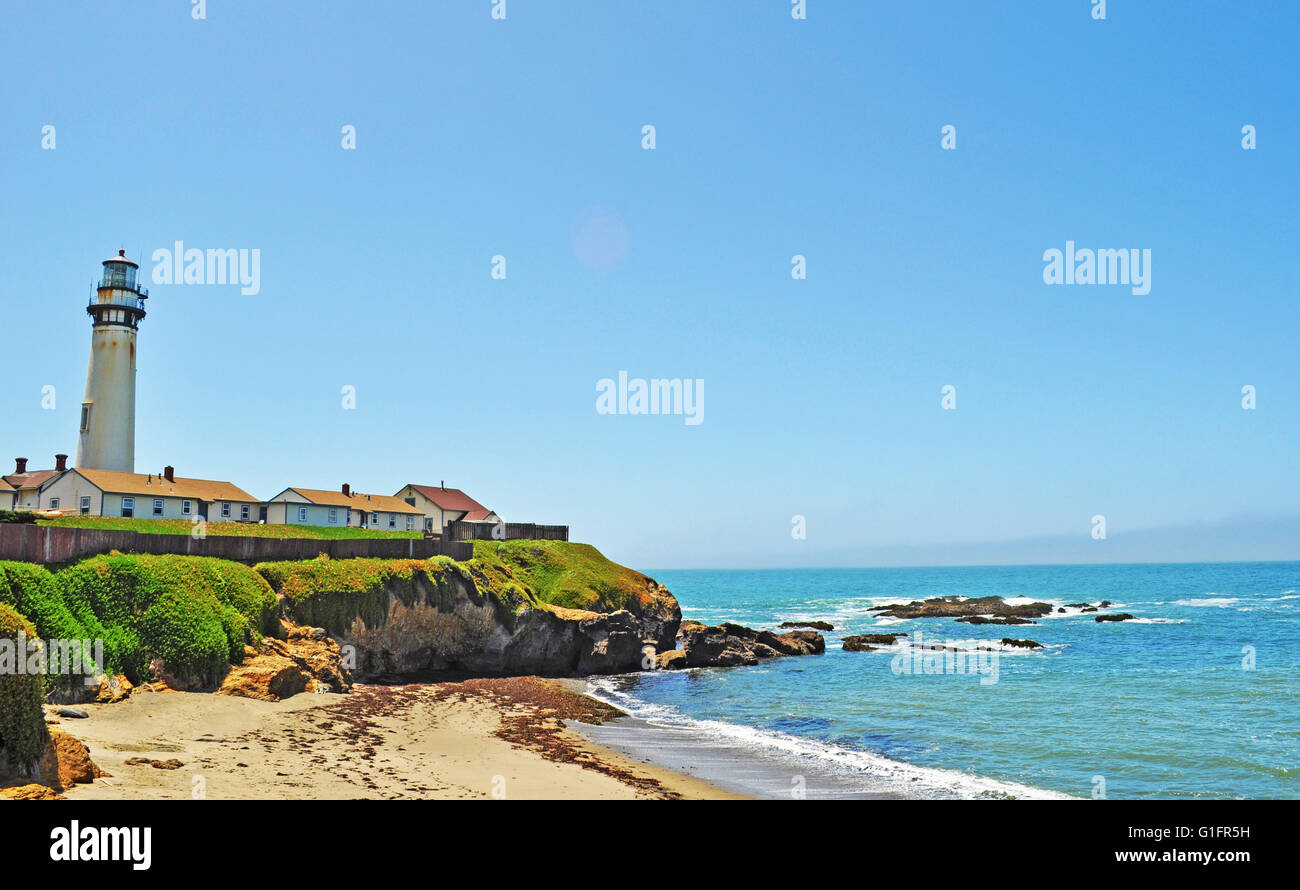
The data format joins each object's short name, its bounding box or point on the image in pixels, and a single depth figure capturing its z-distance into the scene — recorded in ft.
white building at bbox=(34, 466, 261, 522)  176.65
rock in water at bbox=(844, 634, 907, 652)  202.49
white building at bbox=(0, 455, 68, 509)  189.47
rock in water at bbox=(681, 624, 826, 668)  171.42
